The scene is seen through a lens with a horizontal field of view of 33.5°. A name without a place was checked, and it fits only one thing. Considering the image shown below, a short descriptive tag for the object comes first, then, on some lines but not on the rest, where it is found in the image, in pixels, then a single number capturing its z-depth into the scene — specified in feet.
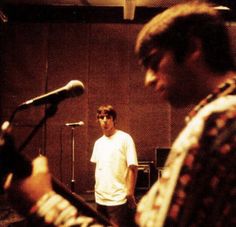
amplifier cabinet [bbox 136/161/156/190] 21.90
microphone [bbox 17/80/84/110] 5.06
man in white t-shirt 13.14
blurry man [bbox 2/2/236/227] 2.53
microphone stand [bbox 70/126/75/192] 22.22
